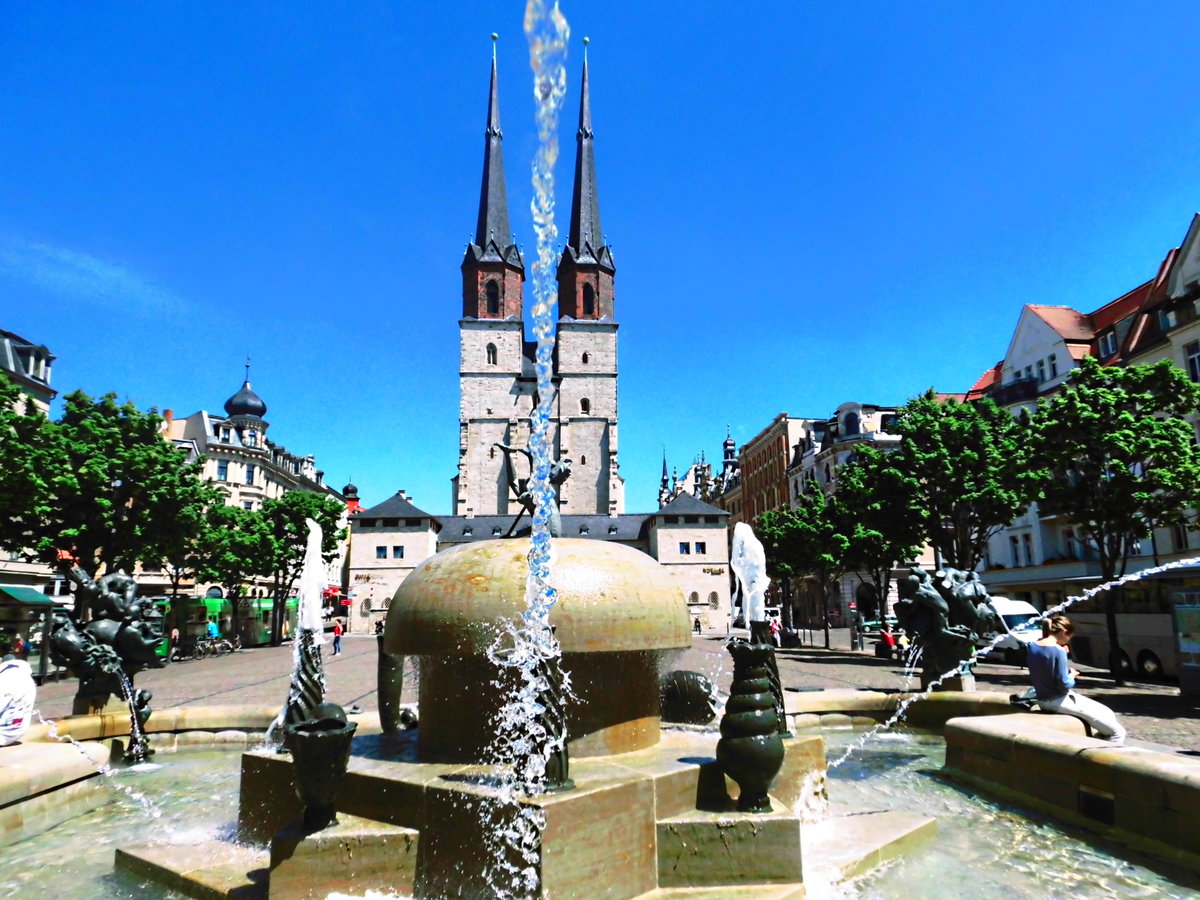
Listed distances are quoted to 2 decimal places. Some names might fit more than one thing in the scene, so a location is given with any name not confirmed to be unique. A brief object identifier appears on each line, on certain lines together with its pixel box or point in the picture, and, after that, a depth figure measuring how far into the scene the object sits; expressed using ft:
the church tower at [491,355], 284.00
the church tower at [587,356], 290.76
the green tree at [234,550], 123.75
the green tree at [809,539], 109.19
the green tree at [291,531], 143.95
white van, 80.33
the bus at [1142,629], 61.87
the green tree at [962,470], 79.97
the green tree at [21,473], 68.69
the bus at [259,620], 161.68
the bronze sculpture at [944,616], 33.63
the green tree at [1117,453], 61.52
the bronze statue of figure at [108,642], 29.78
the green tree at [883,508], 84.74
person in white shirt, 22.70
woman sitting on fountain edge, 24.28
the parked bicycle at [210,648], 115.85
